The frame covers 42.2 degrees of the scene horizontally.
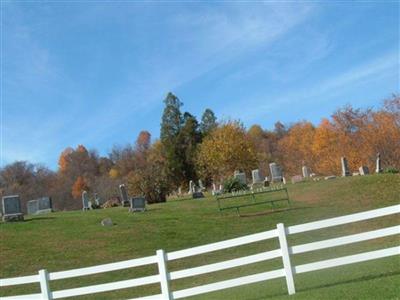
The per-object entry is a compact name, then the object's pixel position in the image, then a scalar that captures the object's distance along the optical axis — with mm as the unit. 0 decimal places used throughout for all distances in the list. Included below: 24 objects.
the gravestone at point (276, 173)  44031
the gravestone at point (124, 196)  36553
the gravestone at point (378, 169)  41512
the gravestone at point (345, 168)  42188
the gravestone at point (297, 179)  43144
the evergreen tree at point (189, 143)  77812
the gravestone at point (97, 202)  42500
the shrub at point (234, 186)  38656
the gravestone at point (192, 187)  51416
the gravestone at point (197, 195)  39981
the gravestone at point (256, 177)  44822
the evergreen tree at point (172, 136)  78562
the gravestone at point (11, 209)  27391
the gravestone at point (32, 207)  38375
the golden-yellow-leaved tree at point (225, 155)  70125
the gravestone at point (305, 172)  48222
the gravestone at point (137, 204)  29562
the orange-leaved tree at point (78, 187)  100969
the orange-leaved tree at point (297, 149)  80025
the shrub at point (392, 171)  37509
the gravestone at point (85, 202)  39188
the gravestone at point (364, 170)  42825
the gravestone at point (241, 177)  39866
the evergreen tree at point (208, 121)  85356
